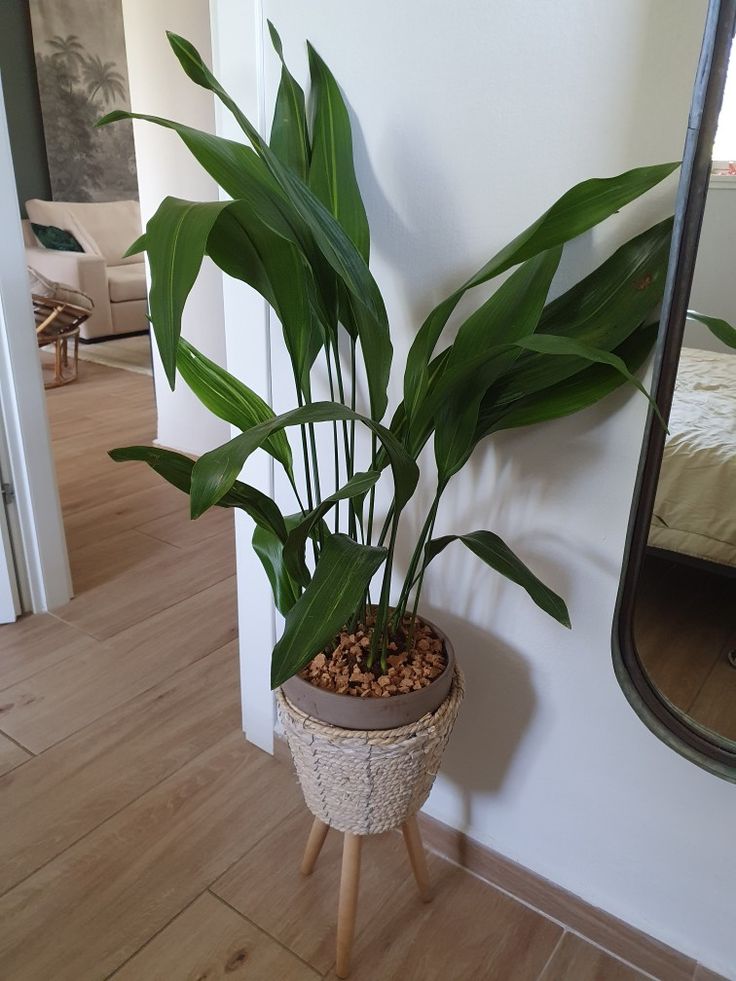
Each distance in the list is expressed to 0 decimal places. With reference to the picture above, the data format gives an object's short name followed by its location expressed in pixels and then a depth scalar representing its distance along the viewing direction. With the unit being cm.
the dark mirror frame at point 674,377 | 73
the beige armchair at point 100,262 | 461
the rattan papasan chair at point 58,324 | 384
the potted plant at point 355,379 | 74
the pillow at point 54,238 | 479
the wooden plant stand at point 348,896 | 109
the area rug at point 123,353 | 444
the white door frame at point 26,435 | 171
